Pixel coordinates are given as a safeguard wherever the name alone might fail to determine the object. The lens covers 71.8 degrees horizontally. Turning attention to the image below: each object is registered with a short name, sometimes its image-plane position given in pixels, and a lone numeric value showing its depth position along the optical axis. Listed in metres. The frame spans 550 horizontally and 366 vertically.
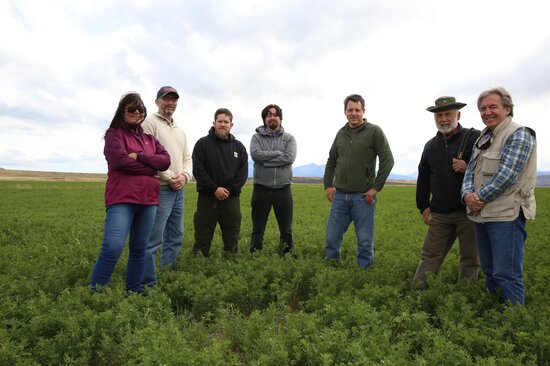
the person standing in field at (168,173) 5.21
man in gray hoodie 6.70
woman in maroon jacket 4.44
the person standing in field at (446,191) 4.83
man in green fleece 5.86
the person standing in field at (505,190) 3.88
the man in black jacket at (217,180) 6.32
